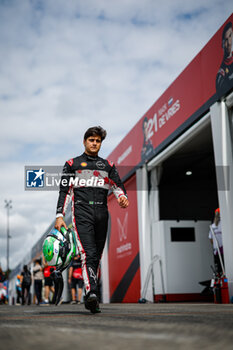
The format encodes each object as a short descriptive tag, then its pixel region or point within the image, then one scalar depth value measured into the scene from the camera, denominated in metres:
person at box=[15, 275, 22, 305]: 22.44
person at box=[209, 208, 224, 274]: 8.09
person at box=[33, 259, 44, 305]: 14.67
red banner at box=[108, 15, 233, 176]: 7.35
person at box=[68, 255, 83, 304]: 12.02
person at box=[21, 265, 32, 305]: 16.30
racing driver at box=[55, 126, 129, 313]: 4.30
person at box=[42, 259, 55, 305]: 14.12
